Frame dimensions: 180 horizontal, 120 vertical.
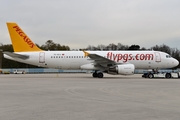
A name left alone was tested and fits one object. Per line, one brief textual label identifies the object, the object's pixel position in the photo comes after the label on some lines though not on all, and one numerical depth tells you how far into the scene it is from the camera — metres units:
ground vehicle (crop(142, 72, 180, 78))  31.09
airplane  30.48
